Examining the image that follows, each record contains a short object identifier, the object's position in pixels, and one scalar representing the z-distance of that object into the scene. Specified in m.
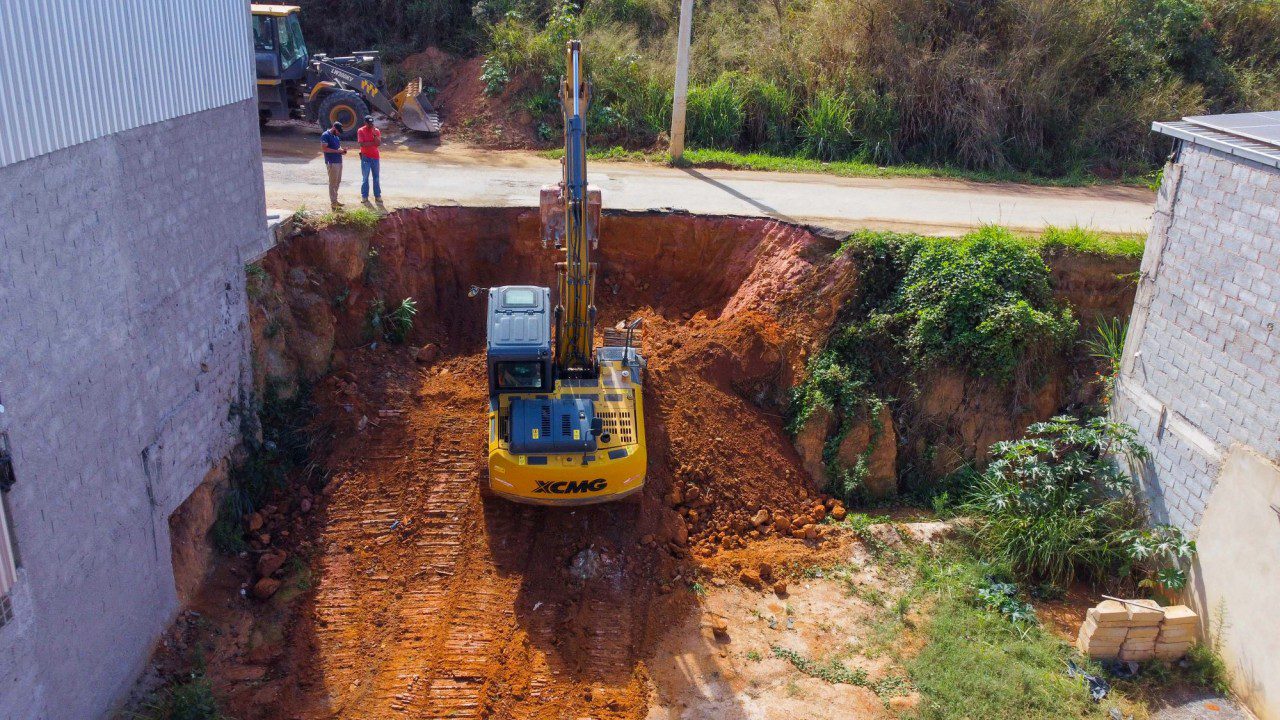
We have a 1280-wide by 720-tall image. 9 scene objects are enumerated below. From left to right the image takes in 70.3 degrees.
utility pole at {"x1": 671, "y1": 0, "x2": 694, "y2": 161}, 18.89
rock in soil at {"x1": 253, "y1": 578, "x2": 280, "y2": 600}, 11.89
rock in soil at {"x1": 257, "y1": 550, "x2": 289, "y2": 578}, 12.15
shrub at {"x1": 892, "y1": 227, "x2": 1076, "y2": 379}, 15.27
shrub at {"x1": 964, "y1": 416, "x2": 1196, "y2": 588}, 12.59
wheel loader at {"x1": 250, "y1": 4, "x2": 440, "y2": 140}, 20.48
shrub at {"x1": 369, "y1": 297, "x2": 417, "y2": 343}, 15.98
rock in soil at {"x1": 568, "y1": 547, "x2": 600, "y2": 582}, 12.52
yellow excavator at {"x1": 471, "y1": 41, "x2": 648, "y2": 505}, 11.84
